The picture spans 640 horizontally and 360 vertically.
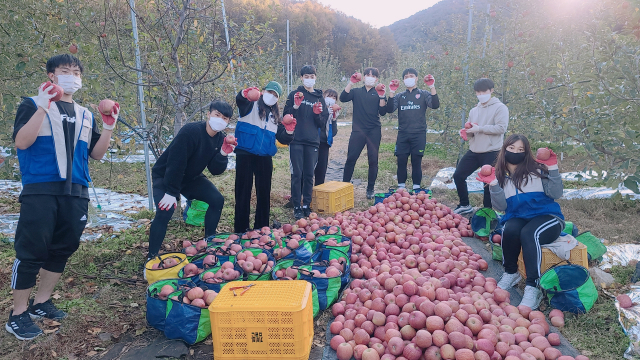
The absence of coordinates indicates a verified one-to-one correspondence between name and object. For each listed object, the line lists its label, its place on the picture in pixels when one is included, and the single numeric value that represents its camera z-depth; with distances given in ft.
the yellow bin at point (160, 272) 11.05
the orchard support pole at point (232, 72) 17.66
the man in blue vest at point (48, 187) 9.02
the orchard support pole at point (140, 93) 15.65
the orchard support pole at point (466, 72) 24.80
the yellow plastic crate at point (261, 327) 7.89
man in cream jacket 16.83
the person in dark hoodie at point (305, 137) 18.10
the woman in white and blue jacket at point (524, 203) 10.77
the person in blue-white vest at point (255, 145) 15.11
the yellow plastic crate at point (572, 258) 10.96
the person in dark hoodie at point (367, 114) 21.15
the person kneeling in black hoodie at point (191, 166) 12.58
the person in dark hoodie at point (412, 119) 20.77
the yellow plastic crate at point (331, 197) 19.19
